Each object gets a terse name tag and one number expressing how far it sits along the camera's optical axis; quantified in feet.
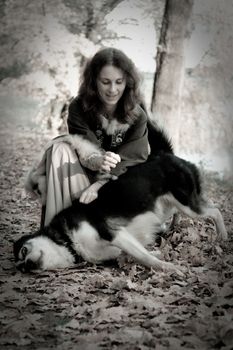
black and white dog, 9.94
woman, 10.49
